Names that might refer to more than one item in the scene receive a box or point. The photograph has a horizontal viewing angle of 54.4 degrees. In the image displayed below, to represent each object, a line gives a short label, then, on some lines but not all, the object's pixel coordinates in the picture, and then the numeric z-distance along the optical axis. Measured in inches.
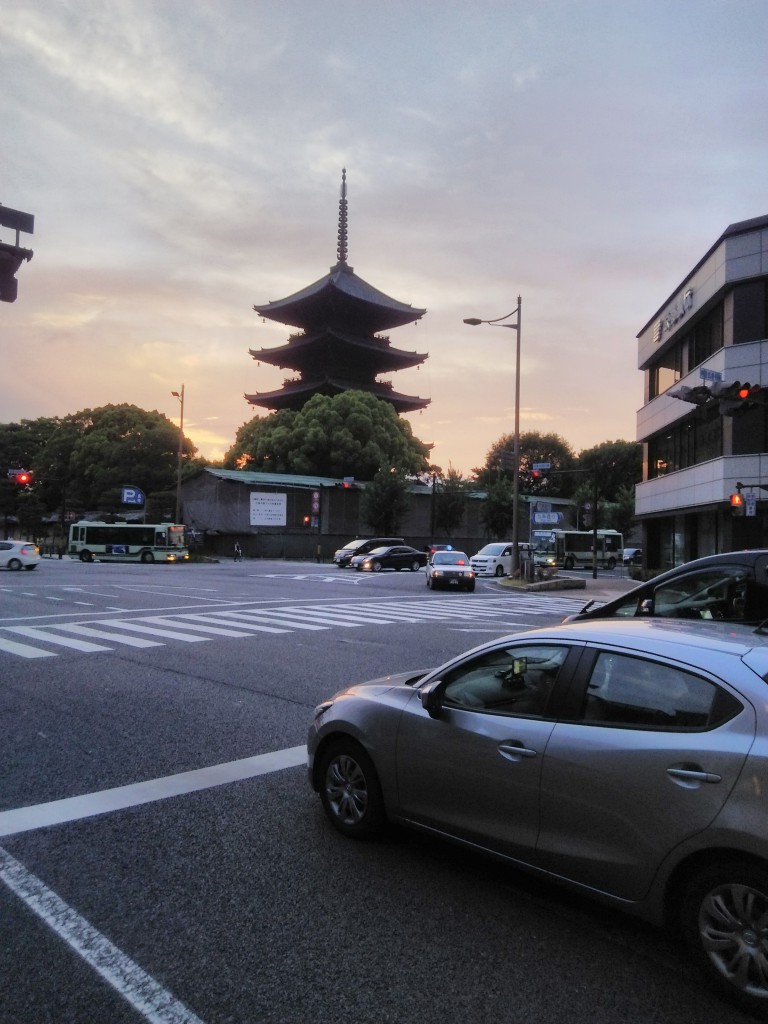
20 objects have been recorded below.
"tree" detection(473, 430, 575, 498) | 3528.5
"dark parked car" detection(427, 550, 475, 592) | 1115.9
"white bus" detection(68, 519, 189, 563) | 2020.2
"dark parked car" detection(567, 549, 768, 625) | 295.6
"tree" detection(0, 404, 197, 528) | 2923.2
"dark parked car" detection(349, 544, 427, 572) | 1644.9
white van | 1590.8
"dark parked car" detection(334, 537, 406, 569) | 1752.0
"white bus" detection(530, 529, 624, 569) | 1866.4
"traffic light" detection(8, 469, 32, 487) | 1618.0
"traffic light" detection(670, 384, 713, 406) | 514.3
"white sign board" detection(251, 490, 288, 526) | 2338.8
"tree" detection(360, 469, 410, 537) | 2368.4
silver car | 116.8
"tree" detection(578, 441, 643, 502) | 3380.9
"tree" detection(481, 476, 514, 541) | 2667.3
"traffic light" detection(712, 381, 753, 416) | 503.8
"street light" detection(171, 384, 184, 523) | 2032.5
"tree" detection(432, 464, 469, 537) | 2608.3
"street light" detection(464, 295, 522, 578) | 1248.2
